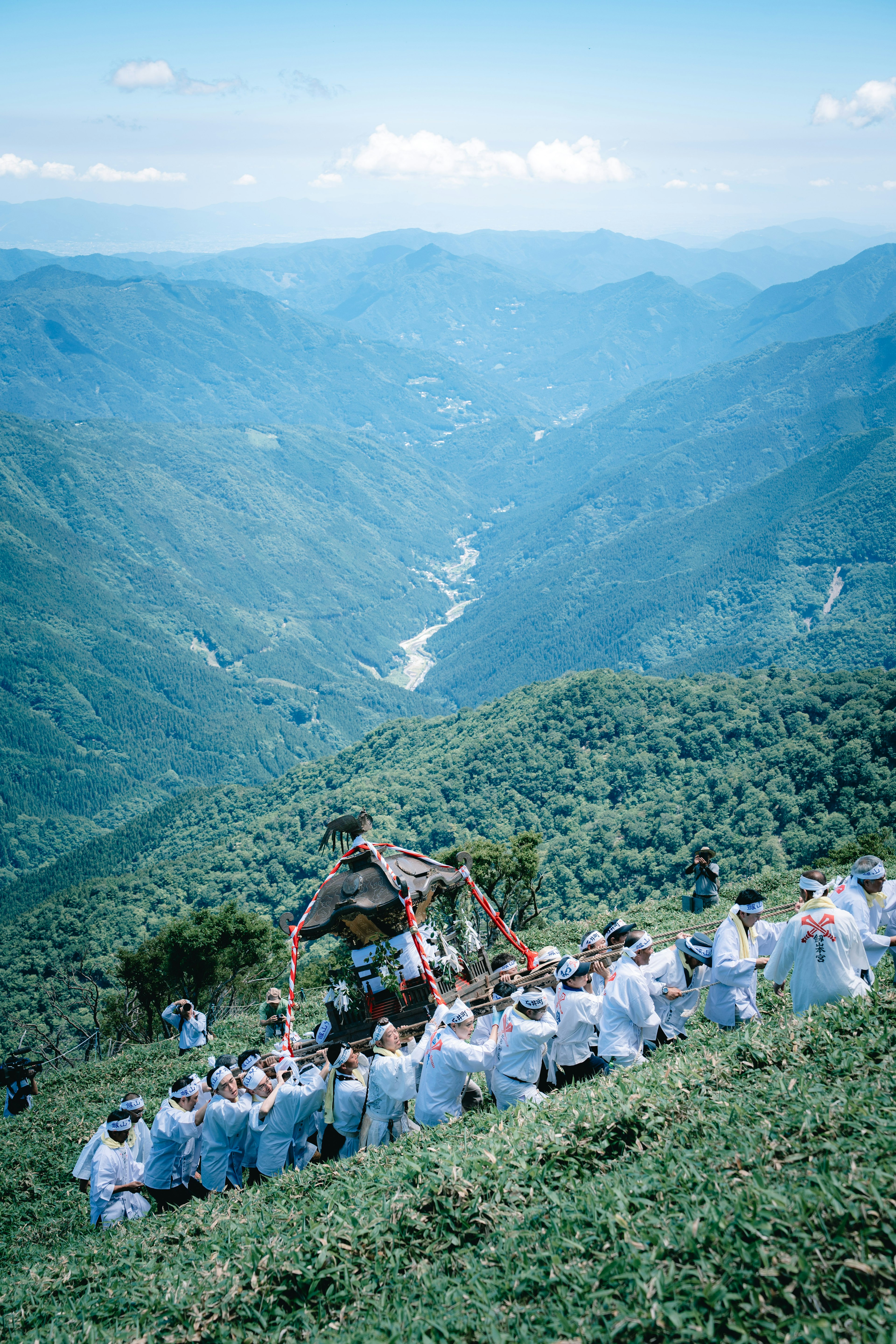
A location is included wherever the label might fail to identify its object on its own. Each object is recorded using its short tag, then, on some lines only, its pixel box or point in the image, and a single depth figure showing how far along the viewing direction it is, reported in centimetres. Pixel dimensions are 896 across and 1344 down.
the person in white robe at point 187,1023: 2159
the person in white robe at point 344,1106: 1173
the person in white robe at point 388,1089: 1161
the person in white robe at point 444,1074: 1161
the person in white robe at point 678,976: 1269
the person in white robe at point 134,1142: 1291
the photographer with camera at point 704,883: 2192
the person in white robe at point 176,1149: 1256
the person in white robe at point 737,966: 1211
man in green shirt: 2052
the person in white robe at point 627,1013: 1209
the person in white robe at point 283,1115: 1192
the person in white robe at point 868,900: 1188
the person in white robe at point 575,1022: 1219
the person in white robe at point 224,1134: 1219
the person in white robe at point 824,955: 1113
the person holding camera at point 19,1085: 2086
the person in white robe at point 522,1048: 1141
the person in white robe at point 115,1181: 1252
